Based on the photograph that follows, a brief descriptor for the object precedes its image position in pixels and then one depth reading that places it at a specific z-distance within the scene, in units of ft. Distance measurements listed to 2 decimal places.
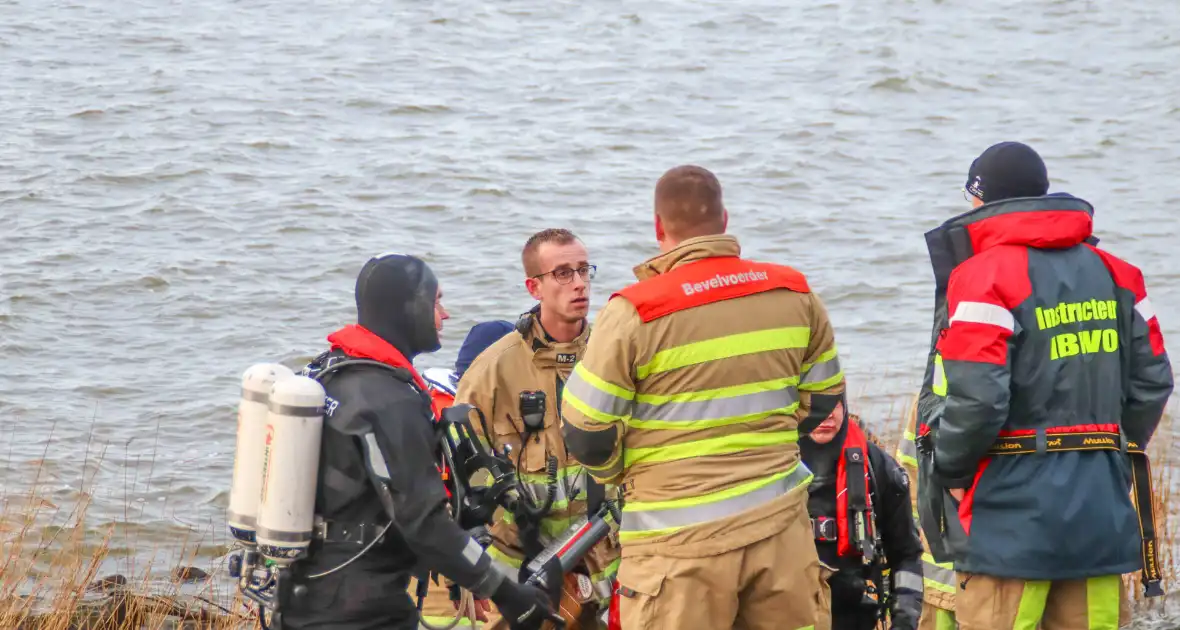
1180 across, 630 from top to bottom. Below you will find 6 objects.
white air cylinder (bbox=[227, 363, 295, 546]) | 26.32
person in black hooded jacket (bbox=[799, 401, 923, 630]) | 33.27
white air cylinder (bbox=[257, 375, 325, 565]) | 25.73
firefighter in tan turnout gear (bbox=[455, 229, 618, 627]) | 33.50
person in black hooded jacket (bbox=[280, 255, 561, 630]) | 26.50
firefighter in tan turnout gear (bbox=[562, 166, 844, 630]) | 27.55
